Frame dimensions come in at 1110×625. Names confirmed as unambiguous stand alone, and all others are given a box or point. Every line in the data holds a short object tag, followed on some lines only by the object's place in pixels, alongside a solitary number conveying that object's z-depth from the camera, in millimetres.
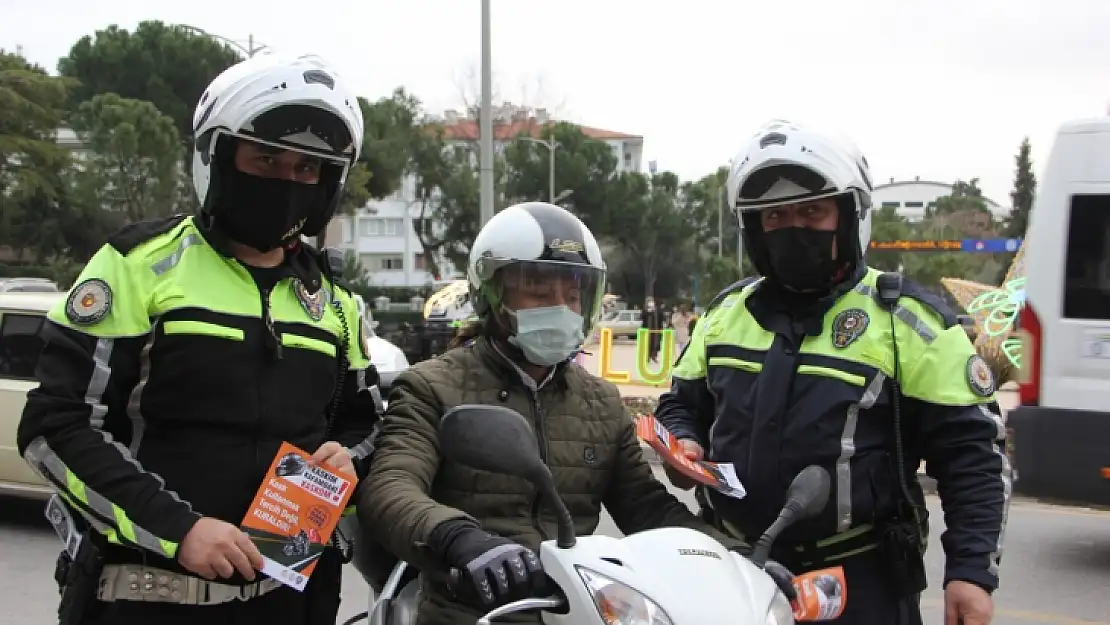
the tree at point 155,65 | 37125
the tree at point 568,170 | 53594
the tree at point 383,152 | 39562
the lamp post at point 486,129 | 17172
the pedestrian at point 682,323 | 32406
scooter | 1547
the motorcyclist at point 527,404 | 2287
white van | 6270
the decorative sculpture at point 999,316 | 15062
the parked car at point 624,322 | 41594
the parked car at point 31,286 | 8773
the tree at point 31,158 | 30500
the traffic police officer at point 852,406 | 2381
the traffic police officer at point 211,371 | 2090
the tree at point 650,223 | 56781
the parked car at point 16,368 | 6926
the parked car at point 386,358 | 8859
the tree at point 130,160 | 30203
